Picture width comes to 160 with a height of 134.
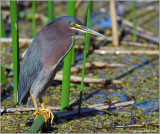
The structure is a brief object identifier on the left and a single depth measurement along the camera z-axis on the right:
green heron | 5.43
